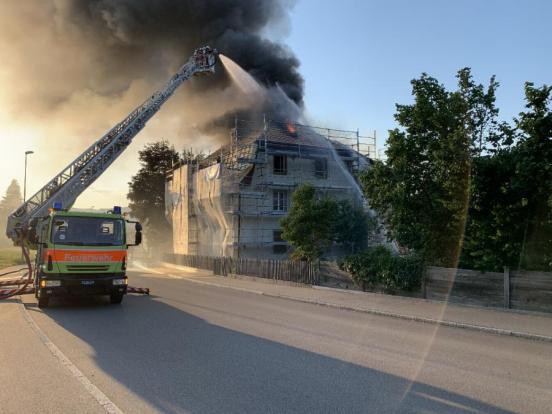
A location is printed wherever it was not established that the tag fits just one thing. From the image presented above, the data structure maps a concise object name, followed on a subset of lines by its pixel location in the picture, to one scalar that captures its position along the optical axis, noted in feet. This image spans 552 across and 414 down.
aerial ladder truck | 39.09
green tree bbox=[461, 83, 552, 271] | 36.17
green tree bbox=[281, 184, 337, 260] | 67.31
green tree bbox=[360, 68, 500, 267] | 41.45
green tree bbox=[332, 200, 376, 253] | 79.25
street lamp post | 126.93
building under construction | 101.96
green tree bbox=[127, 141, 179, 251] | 156.04
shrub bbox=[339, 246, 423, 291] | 45.14
